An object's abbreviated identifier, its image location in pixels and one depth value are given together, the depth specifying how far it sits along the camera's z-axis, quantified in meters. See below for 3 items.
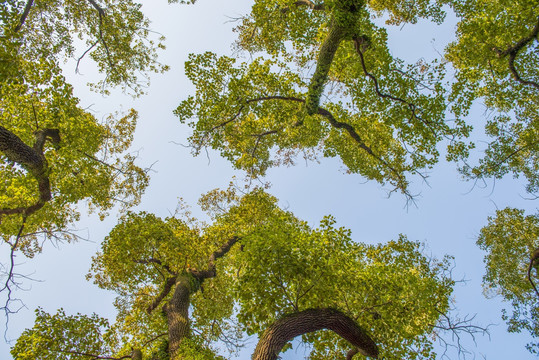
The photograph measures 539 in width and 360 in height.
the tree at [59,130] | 8.92
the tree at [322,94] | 9.78
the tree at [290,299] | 6.16
